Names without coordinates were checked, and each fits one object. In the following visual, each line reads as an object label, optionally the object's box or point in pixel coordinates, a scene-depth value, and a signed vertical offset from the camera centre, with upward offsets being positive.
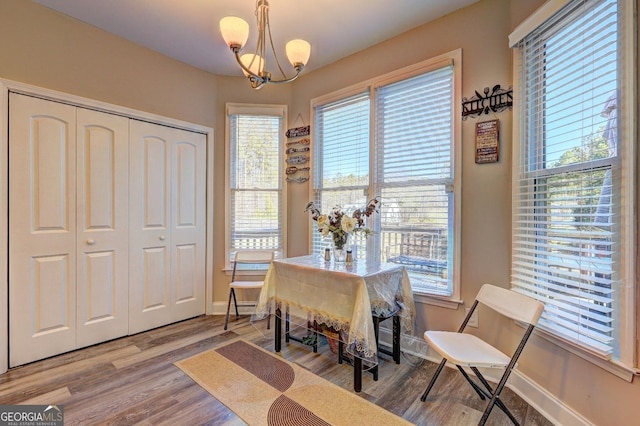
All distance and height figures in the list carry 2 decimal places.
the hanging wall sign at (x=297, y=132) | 3.39 +0.94
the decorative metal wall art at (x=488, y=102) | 2.13 +0.82
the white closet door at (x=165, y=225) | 2.89 -0.14
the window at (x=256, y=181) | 3.52 +0.37
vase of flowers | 2.39 -0.13
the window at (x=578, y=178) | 1.41 +0.19
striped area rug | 1.73 -1.20
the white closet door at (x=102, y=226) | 2.56 -0.13
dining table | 1.95 -0.65
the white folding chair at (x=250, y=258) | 3.35 -0.52
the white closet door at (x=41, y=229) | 2.23 -0.13
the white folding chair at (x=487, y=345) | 1.57 -0.80
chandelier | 1.70 +1.04
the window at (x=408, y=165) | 2.42 +0.44
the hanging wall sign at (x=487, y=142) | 2.17 +0.53
